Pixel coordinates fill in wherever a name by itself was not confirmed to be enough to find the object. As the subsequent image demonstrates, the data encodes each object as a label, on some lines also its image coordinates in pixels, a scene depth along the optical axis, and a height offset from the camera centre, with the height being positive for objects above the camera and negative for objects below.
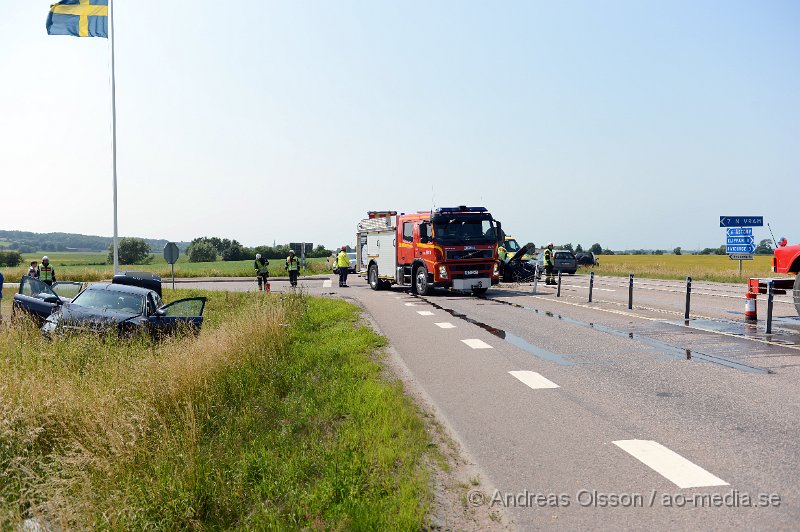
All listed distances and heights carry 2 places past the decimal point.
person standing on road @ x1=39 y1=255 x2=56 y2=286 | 24.79 -1.10
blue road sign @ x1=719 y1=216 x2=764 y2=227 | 33.69 +1.37
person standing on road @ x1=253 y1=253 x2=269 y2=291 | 29.84 -1.10
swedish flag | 27.75 +8.95
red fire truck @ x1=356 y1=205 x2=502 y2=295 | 24.02 -0.09
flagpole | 30.90 +4.85
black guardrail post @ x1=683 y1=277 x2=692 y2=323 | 16.46 -1.06
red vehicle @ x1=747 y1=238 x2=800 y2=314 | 14.38 -0.38
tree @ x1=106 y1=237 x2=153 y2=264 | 114.62 -1.63
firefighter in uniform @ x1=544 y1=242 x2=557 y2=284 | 31.89 -0.72
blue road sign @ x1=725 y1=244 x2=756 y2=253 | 33.81 +0.05
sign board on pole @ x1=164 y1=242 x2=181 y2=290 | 29.15 -0.42
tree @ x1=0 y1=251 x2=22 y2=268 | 105.88 -2.79
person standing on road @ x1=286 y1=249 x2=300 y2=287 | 31.11 -1.00
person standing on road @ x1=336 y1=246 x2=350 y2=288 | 33.12 -0.83
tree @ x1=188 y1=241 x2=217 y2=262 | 118.00 -1.63
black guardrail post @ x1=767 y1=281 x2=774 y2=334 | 13.25 -1.02
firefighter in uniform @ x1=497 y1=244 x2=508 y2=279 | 33.16 -0.45
